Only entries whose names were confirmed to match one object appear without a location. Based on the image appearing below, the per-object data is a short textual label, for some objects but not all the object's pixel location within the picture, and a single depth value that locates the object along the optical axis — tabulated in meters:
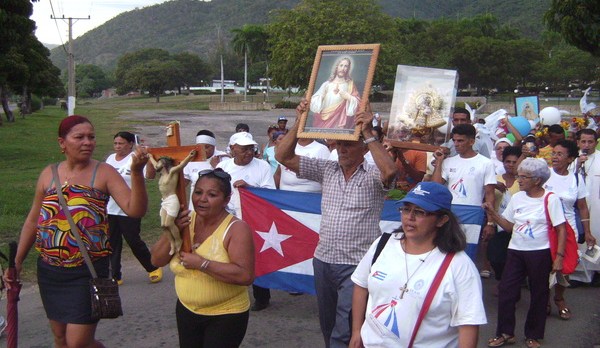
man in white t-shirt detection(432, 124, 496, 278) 6.72
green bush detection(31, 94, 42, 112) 62.86
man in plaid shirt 4.51
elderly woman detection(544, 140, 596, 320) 6.97
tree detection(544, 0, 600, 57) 14.48
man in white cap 7.00
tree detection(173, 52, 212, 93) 117.25
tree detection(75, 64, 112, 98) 126.12
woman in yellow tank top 3.89
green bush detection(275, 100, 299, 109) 63.38
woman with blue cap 3.17
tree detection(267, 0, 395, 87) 64.31
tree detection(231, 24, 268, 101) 86.06
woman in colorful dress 4.28
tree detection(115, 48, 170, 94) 128.12
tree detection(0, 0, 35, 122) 18.11
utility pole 30.54
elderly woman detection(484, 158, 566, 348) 5.84
